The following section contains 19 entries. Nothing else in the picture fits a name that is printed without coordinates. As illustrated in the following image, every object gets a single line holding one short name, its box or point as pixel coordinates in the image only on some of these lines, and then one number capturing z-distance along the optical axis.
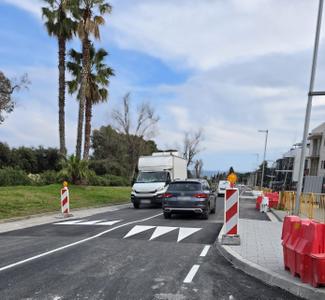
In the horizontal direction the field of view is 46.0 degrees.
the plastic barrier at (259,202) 23.17
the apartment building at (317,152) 59.69
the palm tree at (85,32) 26.83
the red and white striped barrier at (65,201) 15.81
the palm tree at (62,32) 27.36
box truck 21.19
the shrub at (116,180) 46.38
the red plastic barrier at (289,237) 6.23
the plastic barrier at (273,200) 23.62
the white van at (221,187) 39.30
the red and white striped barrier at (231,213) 9.34
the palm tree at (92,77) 28.53
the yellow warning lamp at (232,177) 9.97
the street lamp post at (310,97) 10.94
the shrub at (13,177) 26.63
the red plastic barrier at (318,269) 5.32
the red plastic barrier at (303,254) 5.65
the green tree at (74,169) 25.77
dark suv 15.16
